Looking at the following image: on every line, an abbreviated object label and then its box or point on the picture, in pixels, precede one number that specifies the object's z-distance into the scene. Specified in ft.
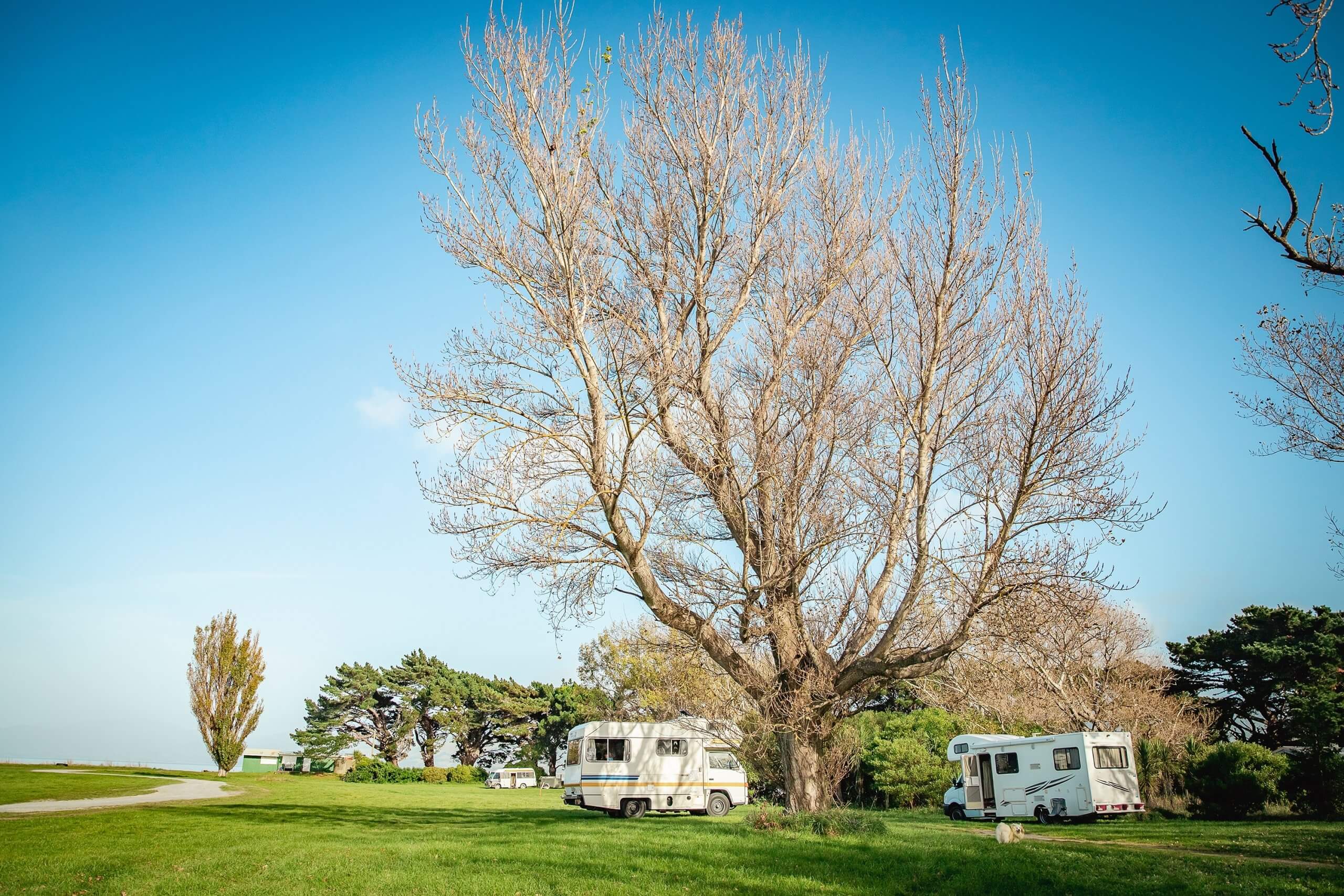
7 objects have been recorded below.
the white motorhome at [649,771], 68.54
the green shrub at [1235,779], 63.98
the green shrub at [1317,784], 62.28
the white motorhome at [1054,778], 63.10
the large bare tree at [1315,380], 47.06
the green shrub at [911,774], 89.04
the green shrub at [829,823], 39.61
